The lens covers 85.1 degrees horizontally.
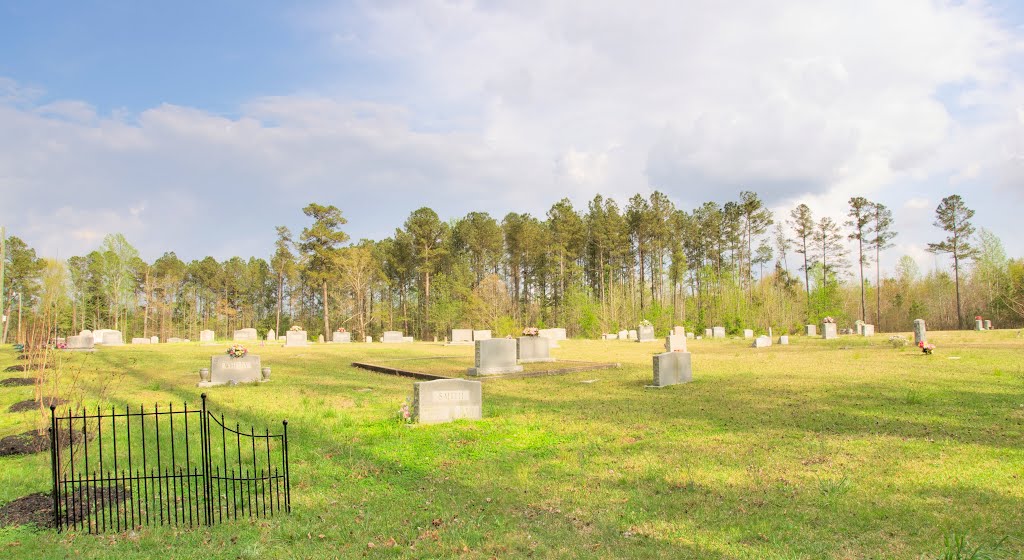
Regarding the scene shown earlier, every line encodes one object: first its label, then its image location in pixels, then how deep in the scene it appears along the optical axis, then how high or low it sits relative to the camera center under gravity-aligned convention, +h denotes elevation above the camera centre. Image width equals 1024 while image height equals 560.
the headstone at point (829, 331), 32.26 -2.29
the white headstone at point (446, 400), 9.23 -1.62
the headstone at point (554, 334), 34.61 -2.23
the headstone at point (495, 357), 16.50 -1.64
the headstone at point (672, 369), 12.79 -1.70
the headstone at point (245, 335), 40.62 -1.74
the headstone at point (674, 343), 23.05 -1.95
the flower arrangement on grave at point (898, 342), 21.55 -2.07
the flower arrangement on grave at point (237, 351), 14.23 -1.03
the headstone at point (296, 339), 31.47 -1.67
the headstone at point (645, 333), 37.09 -2.36
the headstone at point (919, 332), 21.93 -1.73
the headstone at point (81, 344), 27.25 -1.37
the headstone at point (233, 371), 14.03 -1.52
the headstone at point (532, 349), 20.77 -1.78
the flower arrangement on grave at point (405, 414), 9.24 -1.81
